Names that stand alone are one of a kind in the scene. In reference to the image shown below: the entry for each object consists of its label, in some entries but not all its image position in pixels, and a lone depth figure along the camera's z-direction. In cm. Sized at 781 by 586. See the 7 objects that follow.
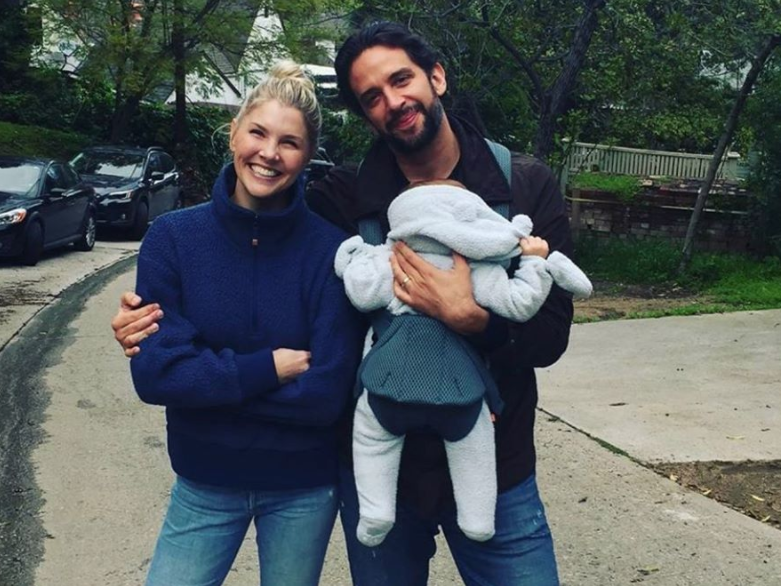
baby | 244
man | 254
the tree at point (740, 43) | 1102
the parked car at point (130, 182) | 1734
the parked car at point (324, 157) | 2396
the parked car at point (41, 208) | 1299
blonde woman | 252
